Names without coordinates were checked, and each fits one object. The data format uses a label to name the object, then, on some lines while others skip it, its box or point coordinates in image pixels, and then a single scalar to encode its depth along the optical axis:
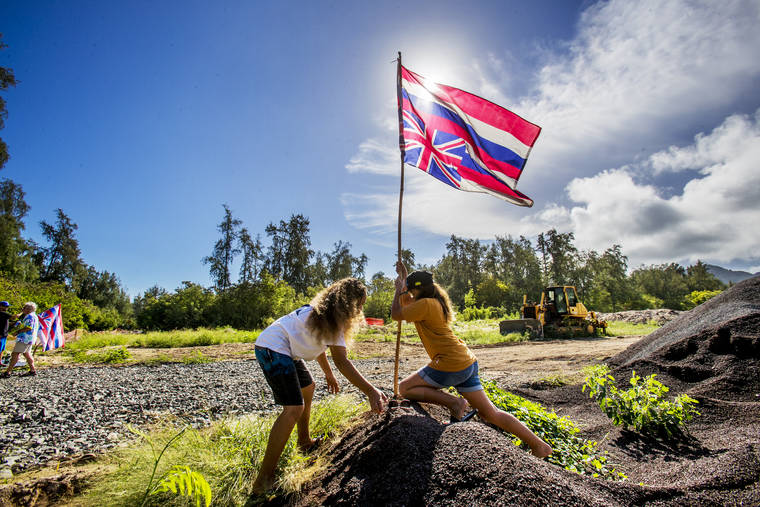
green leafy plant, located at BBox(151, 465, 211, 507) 1.54
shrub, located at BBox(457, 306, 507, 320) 35.34
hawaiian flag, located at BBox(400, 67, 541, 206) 4.66
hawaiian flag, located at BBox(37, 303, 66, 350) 11.32
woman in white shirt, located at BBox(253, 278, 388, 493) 2.49
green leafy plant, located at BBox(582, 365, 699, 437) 3.70
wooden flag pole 4.26
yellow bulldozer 19.48
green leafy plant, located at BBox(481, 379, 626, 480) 3.00
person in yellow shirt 3.24
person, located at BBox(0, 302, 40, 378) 8.00
